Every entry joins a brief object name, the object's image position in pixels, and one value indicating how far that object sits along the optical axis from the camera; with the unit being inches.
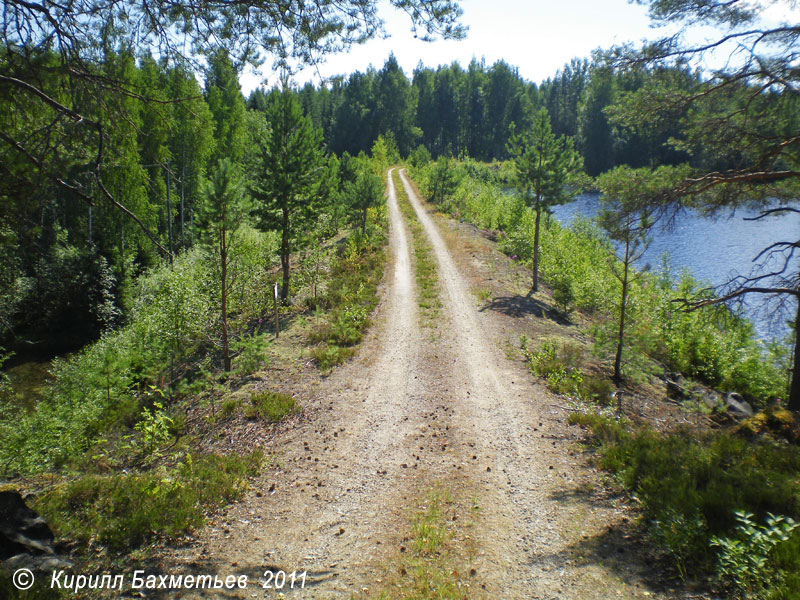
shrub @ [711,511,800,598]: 156.3
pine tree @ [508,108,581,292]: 725.9
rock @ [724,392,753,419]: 395.2
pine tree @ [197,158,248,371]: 428.5
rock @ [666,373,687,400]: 441.4
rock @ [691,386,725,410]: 413.1
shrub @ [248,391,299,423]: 359.6
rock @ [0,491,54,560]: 169.9
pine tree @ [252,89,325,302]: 676.1
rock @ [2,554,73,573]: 161.0
